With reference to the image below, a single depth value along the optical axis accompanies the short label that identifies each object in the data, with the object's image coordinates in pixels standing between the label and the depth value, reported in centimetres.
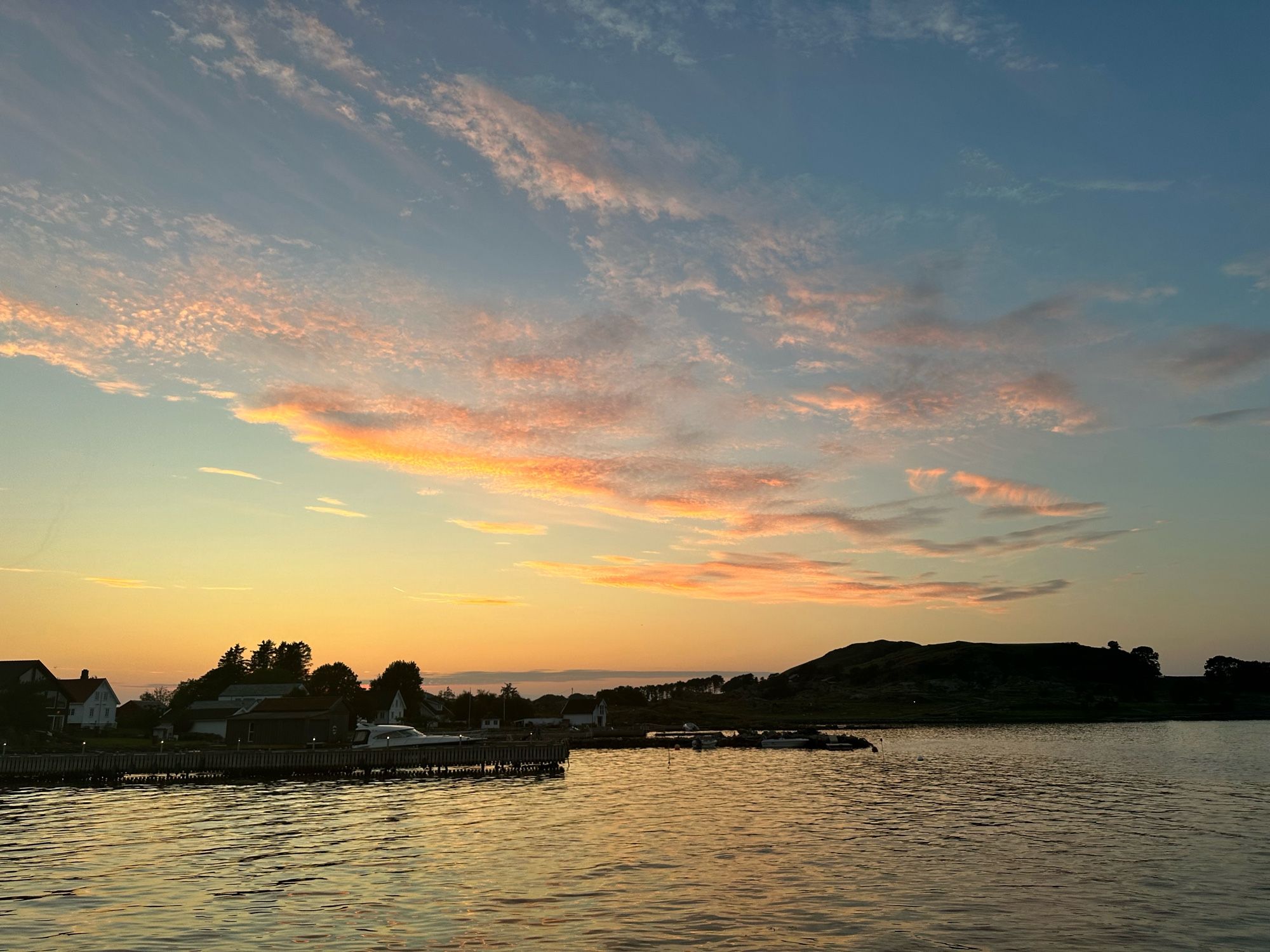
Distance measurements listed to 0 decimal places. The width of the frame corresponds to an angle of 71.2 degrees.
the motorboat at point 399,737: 9906
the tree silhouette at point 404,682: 17888
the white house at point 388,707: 16850
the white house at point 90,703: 13875
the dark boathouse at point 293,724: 10712
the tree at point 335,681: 17875
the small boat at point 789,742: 15025
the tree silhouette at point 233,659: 17208
